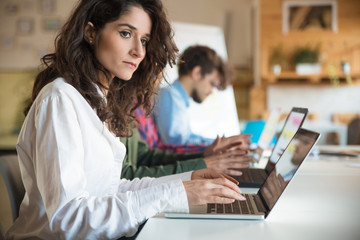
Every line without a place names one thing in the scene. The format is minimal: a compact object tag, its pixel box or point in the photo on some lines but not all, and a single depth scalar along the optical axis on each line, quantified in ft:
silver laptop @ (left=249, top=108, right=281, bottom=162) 6.93
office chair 4.07
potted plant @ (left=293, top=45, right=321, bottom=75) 18.62
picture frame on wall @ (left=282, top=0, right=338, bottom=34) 18.63
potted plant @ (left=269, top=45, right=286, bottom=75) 18.98
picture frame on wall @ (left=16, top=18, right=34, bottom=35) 21.68
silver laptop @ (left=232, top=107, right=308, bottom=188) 4.65
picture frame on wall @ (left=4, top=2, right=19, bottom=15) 21.79
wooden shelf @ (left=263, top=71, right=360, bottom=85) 18.81
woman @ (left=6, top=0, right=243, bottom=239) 3.01
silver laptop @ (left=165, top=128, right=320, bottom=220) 3.24
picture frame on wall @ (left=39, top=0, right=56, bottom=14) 21.59
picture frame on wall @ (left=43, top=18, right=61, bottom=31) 21.59
